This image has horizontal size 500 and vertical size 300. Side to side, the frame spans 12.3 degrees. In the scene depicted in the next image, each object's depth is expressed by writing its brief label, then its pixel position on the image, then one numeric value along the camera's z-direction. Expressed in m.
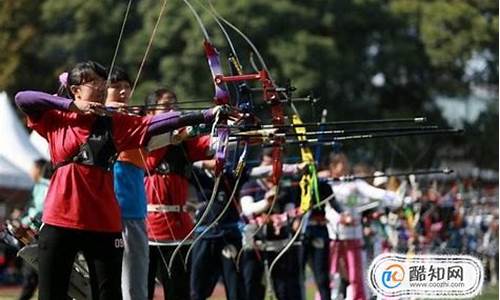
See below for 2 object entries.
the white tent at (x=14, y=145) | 32.68
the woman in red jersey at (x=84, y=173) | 10.76
